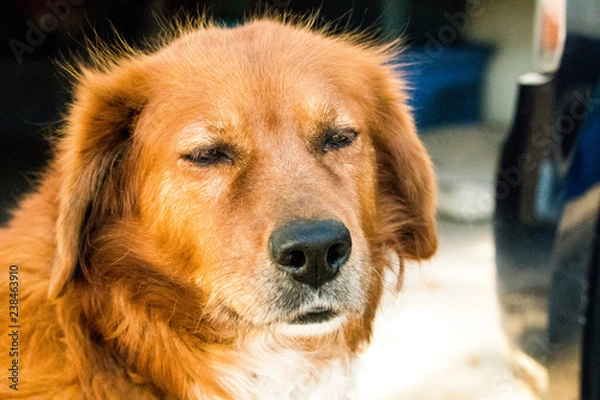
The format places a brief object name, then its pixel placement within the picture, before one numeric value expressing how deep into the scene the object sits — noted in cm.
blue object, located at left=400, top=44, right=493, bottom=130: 287
